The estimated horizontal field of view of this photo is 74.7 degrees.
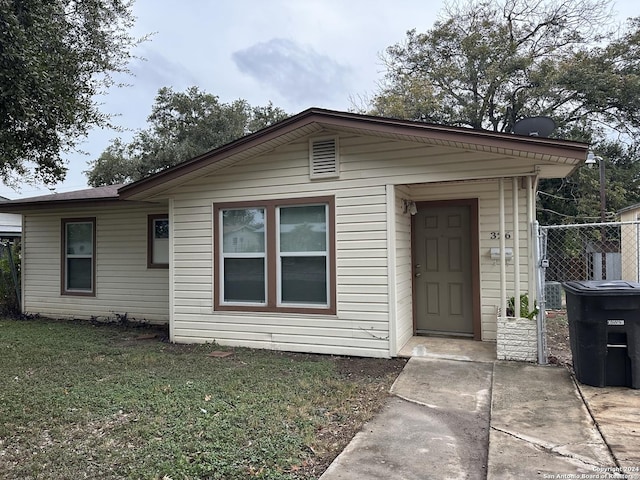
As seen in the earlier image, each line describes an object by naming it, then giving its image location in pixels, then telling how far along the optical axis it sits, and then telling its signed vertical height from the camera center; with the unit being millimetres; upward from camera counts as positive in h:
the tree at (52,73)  4688 +2350
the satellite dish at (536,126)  6070 +1784
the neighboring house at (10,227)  18094 +1239
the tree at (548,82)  16859 +7150
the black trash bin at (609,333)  3953 -825
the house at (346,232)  5355 +271
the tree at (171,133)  23688 +6922
